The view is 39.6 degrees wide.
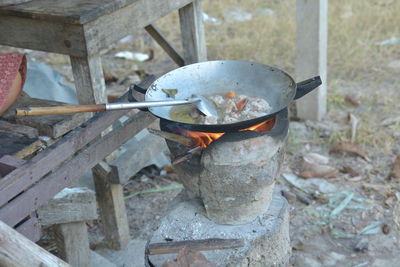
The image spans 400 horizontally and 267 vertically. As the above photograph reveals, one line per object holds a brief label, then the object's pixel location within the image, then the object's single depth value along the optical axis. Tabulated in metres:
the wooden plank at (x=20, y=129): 2.71
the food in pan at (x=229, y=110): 2.56
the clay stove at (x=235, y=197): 2.48
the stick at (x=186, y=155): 2.47
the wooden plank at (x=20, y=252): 1.80
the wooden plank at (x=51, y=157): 2.18
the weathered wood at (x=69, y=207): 2.84
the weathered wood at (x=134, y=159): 3.29
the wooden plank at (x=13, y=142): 2.57
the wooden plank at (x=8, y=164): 2.27
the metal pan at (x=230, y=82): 2.73
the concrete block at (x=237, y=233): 2.58
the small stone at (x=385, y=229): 3.55
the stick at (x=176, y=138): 2.46
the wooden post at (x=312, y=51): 4.57
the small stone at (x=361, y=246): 3.42
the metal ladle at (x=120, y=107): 2.22
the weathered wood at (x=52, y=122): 2.76
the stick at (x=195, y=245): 2.59
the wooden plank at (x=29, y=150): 2.58
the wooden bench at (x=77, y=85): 2.27
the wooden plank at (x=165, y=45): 4.16
